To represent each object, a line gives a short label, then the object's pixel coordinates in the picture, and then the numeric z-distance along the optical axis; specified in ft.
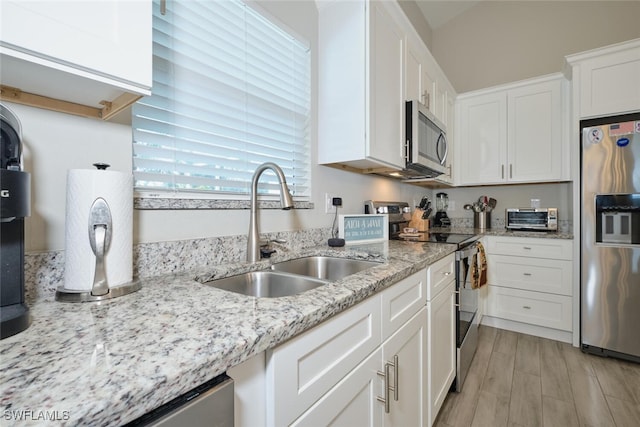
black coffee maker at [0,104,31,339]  1.64
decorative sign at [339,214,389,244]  5.71
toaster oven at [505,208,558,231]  8.96
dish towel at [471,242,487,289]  6.86
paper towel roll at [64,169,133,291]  2.26
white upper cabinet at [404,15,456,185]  6.30
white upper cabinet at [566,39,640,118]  6.69
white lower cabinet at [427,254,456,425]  4.42
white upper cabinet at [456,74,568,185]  8.62
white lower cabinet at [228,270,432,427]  1.83
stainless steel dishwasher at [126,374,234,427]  1.26
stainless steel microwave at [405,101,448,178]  5.98
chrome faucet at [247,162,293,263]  3.78
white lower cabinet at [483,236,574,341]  7.77
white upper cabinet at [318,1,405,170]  4.96
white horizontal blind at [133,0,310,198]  3.34
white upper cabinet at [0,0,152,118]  1.67
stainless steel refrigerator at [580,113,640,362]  6.49
